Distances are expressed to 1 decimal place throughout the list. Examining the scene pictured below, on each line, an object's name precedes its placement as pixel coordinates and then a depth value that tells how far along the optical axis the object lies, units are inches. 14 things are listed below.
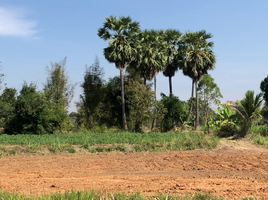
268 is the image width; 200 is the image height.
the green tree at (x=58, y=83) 1631.4
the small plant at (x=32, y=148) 753.6
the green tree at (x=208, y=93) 1401.3
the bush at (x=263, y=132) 1163.7
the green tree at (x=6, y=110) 1307.9
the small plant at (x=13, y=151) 740.6
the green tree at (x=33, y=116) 1219.2
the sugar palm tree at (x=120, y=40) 1425.9
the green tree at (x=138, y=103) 1455.5
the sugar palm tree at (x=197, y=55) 1594.5
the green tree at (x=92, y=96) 1593.3
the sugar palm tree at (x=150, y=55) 1609.4
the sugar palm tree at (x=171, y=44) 1755.7
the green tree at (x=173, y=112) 1609.3
